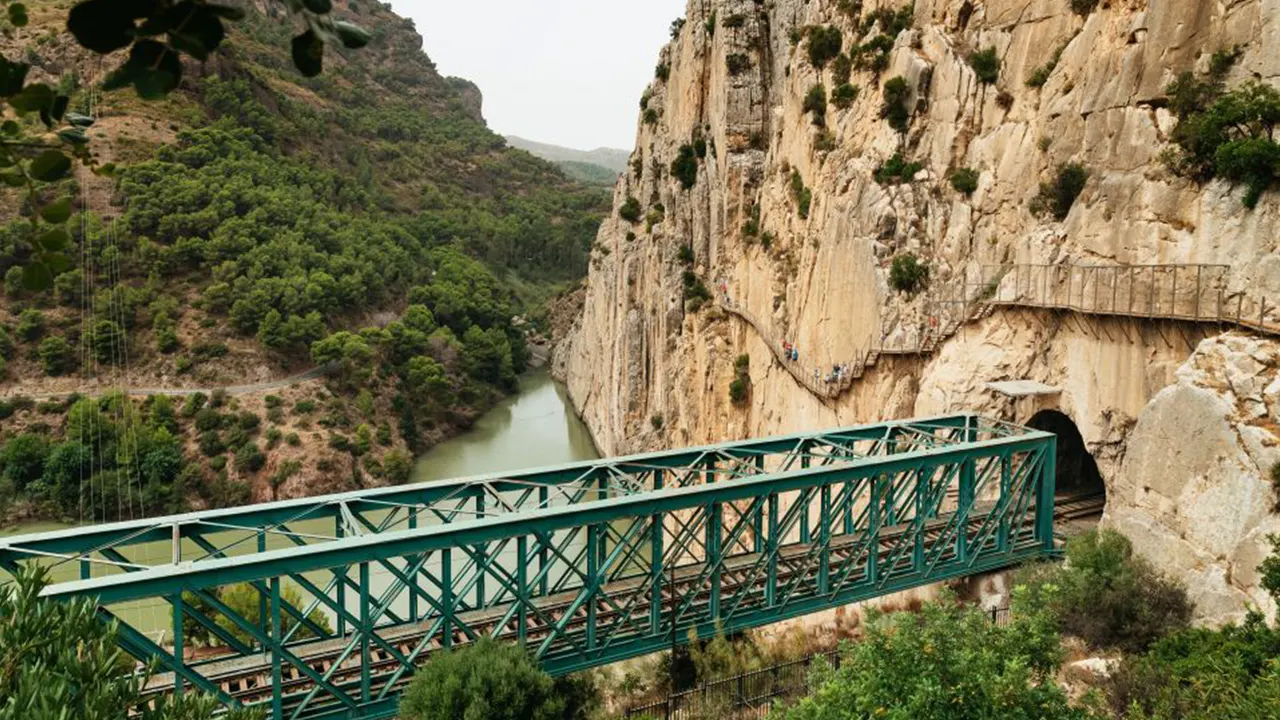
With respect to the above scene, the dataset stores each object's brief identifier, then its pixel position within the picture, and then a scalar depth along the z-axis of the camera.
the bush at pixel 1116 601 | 14.68
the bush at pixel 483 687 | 11.63
